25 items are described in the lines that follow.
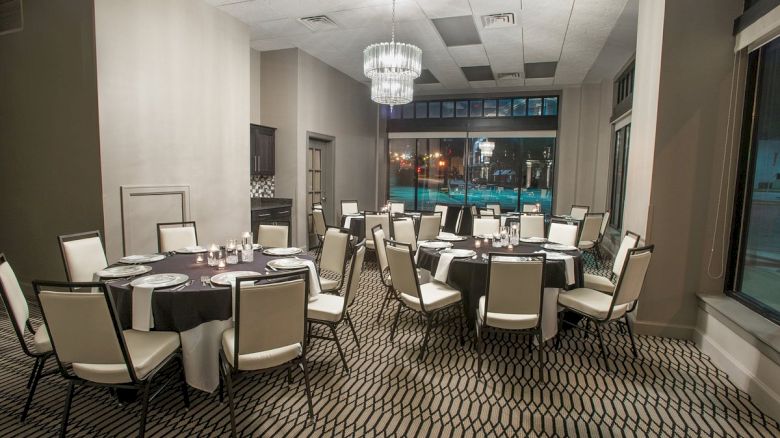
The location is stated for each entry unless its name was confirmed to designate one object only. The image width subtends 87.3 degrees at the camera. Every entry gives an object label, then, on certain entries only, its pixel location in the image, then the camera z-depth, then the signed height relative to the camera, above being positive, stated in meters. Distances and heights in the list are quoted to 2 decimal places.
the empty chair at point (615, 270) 3.72 -0.81
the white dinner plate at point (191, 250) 3.75 -0.68
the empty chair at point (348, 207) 7.86 -0.53
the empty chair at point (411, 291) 3.28 -0.94
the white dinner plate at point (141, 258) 3.32 -0.70
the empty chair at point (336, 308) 3.01 -0.97
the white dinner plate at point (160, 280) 2.60 -0.69
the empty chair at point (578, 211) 8.25 -0.53
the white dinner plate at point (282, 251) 3.69 -0.66
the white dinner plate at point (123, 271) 2.84 -0.70
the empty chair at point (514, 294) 2.89 -0.80
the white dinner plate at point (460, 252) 3.72 -0.65
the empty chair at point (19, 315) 2.41 -0.88
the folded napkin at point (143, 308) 2.51 -0.82
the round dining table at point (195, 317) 2.54 -0.88
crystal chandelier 5.06 +1.42
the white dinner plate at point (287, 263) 3.19 -0.67
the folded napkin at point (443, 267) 3.67 -0.77
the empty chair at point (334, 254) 3.79 -0.71
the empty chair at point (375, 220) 6.10 -0.59
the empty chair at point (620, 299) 3.08 -0.92
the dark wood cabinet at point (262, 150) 6.75 +0.46
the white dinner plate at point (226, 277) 2.66 -0.68
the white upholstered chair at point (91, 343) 2.01 -0.86
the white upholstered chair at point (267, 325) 2.21 -0.82
